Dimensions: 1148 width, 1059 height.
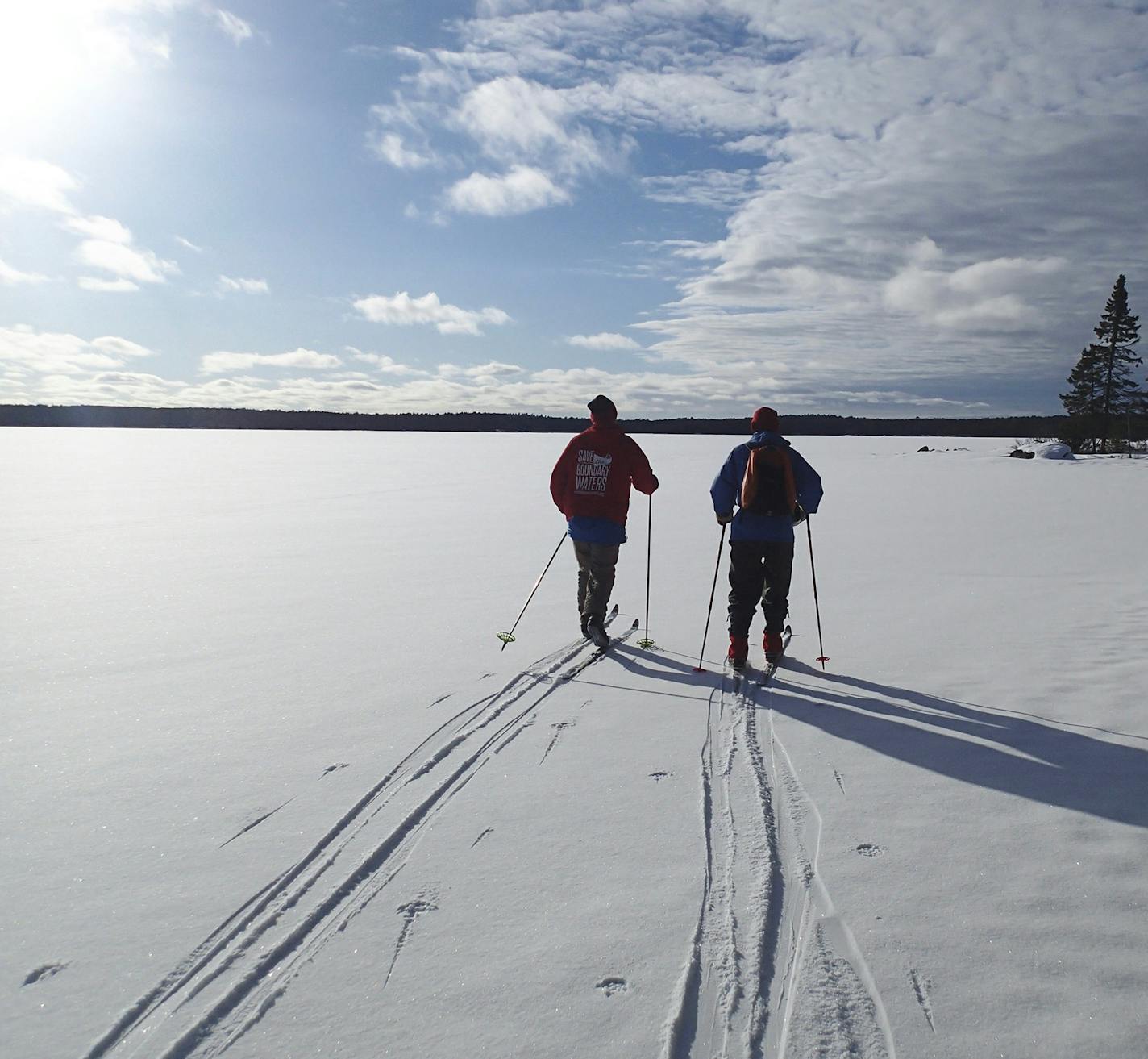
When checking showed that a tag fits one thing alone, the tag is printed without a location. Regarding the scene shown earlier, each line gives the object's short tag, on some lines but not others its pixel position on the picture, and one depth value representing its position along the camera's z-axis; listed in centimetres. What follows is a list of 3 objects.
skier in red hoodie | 595
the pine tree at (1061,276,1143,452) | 4488
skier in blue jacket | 541
